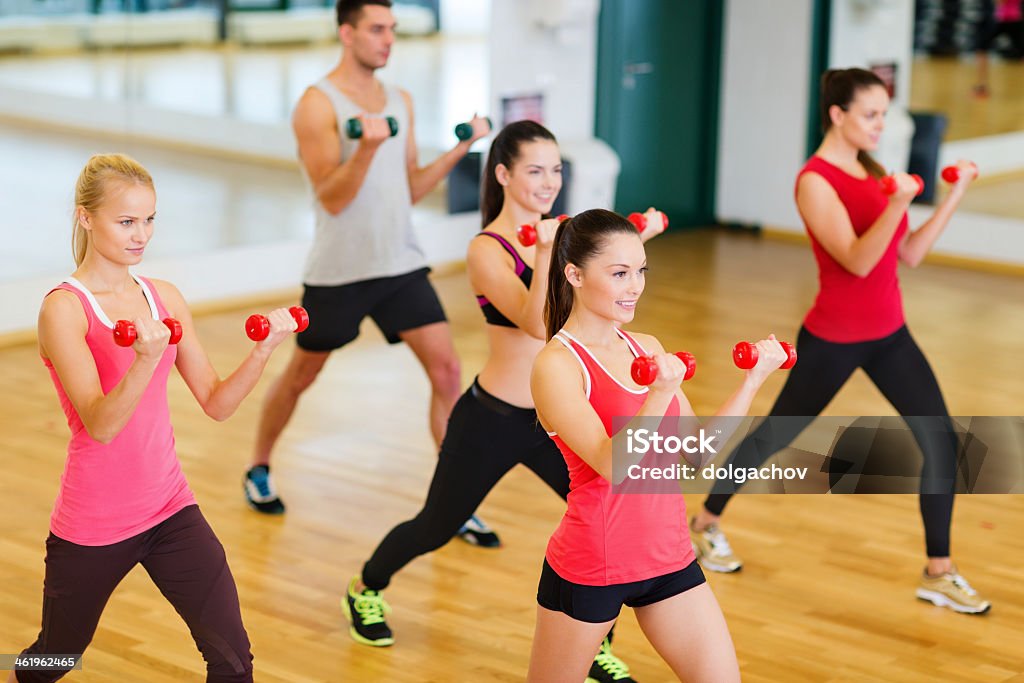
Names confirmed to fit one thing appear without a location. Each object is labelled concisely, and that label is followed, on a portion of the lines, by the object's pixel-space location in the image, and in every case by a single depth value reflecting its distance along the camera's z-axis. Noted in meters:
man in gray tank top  8.75
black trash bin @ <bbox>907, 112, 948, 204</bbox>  17.78
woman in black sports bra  6.77
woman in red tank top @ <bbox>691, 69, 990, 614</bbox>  7.74
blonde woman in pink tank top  5.33
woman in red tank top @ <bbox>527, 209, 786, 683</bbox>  5.14
